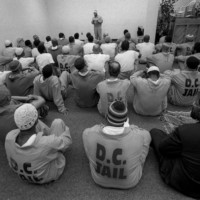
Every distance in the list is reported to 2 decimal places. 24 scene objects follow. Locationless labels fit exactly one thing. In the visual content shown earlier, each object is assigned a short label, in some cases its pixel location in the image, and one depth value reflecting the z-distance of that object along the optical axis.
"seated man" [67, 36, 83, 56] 4.32
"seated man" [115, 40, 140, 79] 3.20
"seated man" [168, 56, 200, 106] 2.35
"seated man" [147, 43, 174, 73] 3.27
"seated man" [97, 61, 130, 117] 2.16
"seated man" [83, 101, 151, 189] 1.24
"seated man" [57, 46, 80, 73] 3.33
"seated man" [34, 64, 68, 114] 2.37
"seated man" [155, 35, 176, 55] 3.85
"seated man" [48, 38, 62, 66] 3.95
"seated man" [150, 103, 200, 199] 1.21
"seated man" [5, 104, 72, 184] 1.27
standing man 7.21
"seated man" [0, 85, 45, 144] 1.59
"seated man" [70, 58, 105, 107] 2.46
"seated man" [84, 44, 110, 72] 3.16
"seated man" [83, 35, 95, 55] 4.22
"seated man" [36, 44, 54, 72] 3.35
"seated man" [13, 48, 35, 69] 3.27
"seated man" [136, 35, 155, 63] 4.11
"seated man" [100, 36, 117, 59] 4.28
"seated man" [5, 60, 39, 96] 2.42
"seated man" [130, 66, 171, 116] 2.18
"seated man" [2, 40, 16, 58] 4.01
